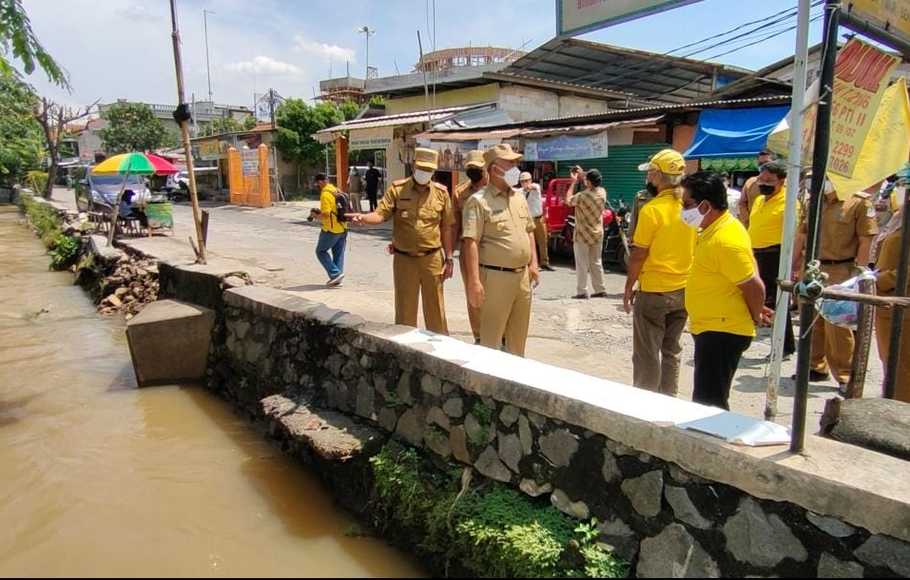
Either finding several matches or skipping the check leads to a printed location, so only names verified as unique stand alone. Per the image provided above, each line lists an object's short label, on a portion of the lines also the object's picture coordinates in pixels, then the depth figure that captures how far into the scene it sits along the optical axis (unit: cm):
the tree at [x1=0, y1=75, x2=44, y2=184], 2955
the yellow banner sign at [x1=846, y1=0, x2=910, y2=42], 251
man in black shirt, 2088
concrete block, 621
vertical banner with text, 255
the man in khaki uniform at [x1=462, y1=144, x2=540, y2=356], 425
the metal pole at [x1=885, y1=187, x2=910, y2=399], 326
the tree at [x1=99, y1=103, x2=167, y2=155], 4203
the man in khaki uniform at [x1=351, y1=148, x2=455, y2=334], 510
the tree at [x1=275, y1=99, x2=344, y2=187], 2955
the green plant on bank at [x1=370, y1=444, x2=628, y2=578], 275
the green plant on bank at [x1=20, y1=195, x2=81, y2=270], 1525
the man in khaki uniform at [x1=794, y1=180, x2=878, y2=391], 464
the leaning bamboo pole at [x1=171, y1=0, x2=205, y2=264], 807
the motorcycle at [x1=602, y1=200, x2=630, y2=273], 1041
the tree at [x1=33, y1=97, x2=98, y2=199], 2861
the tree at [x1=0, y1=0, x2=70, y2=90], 502
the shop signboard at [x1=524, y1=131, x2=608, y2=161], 1140
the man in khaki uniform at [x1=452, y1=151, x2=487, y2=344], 509
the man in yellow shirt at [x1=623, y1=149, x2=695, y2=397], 390
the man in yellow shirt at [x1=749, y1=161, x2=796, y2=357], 519
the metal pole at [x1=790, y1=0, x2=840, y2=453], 227
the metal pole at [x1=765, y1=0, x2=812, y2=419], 255
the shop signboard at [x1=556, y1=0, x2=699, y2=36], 252
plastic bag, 296
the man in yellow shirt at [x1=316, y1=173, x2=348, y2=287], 844
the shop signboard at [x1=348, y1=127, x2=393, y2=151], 1830
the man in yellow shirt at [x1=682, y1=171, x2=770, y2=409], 322
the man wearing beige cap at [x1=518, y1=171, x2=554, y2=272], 935
